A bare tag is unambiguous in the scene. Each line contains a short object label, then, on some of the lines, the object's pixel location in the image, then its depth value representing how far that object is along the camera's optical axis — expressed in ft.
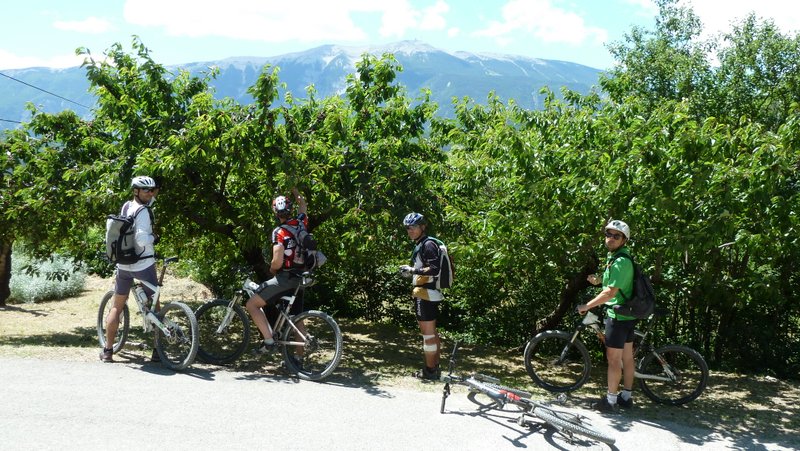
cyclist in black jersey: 22.20
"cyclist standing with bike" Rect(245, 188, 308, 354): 22.27
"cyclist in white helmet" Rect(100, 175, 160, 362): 21.68
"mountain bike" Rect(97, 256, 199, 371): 21.61
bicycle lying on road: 16.62
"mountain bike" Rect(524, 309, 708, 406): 21.65
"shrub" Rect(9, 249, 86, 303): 48.93
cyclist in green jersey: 19.76
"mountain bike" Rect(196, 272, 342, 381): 22.03
